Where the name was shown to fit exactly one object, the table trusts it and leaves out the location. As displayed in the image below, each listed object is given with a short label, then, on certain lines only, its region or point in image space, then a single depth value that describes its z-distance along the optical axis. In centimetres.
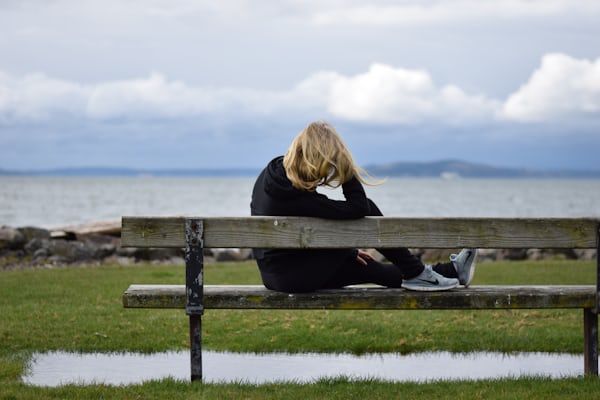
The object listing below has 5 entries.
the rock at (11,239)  2109
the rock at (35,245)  2058
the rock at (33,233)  2209
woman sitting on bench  621
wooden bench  619
